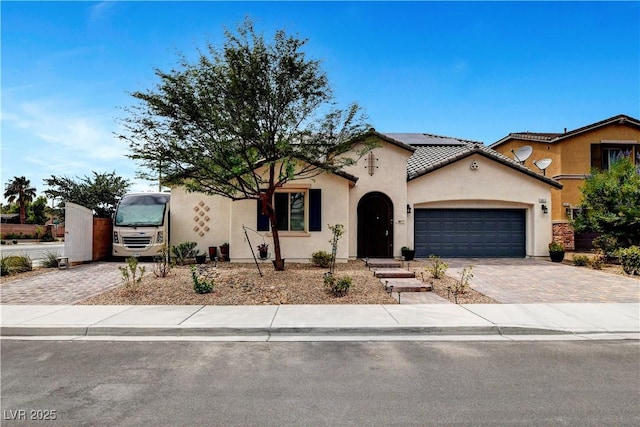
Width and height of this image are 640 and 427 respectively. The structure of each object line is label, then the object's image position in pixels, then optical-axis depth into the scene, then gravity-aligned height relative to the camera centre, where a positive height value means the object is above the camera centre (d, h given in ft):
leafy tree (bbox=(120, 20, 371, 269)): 32.04 +10.33
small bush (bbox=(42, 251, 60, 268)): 44.42 -4.69
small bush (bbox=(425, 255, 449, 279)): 35.63 -4.42
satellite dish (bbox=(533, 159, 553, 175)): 59.74 +10.86
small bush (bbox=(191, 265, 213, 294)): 28.81 -4.80
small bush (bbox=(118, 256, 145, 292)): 29.19 -4.51
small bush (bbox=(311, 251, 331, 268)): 42.55 -3.83
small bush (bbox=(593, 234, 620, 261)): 47.98 -2.29
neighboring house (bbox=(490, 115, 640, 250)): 65.21 +14.18
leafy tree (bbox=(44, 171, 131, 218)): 69.41 +6.66
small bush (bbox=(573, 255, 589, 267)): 46.16 -4.23
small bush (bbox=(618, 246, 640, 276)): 40.11 -3.57
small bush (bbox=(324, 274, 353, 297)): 28.27 -4.66
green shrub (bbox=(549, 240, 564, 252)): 49.67 -2.66
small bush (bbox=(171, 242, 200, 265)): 45.62 -3.37
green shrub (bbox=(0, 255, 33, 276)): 39.28 -4.51
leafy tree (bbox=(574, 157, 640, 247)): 46.68 +3.25
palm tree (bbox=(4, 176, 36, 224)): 181.27 +17.53
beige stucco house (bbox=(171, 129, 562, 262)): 46.85 +2.64
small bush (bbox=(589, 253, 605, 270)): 44.21 -4.31
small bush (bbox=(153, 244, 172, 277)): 35.99 -4.49
